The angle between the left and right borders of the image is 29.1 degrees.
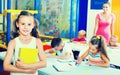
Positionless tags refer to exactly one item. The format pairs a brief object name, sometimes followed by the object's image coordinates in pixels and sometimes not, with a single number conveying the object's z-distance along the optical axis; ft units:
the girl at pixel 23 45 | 4.99
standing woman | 12.53
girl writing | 6.93
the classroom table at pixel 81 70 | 6.60
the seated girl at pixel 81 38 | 13.28
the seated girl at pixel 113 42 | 11.98
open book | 6.78
